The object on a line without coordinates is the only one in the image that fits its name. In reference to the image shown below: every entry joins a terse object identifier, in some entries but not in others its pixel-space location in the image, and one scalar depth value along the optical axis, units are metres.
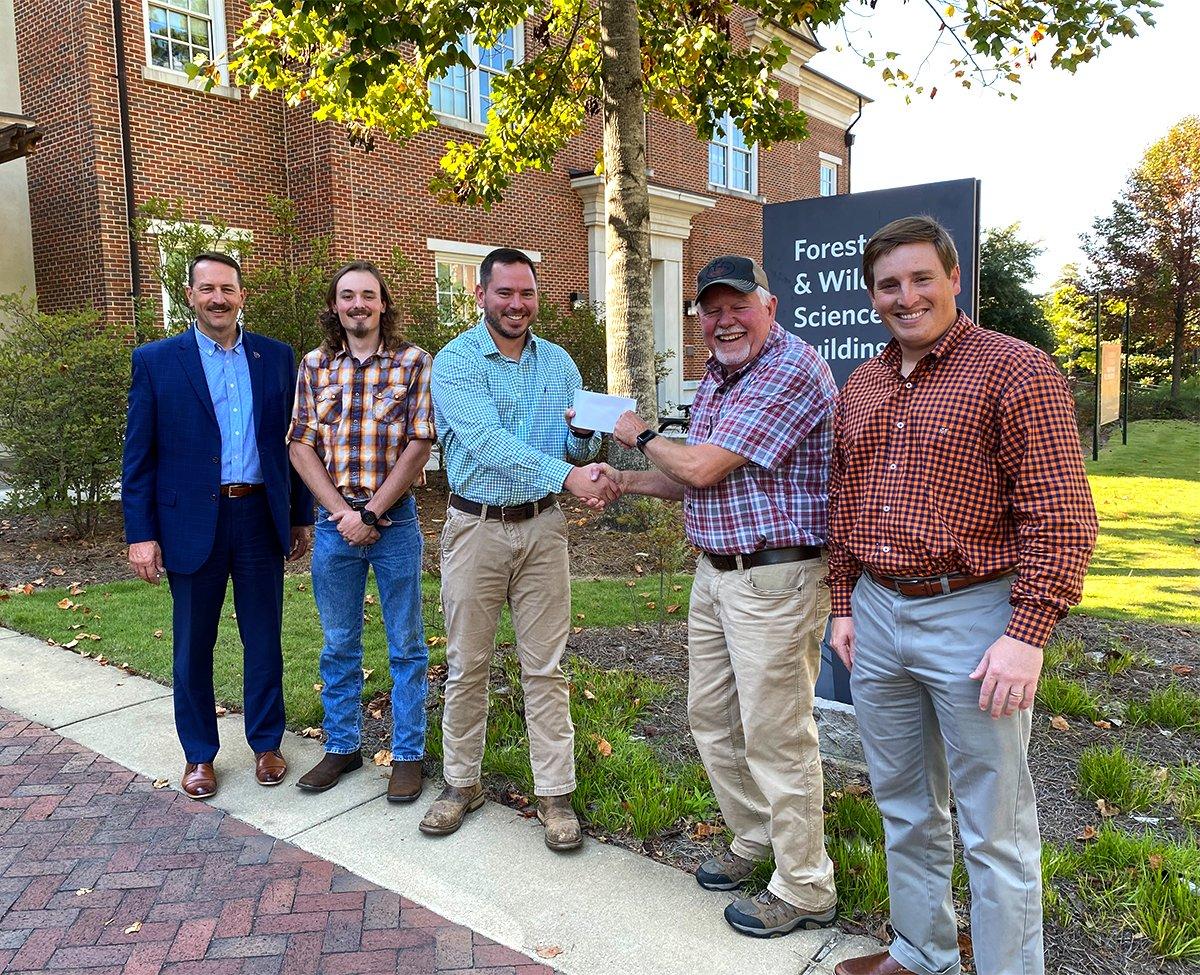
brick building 12.03
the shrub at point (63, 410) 8.35
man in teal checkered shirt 3.38
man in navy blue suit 3.79
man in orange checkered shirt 2.15
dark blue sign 3.95
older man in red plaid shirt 2.77
